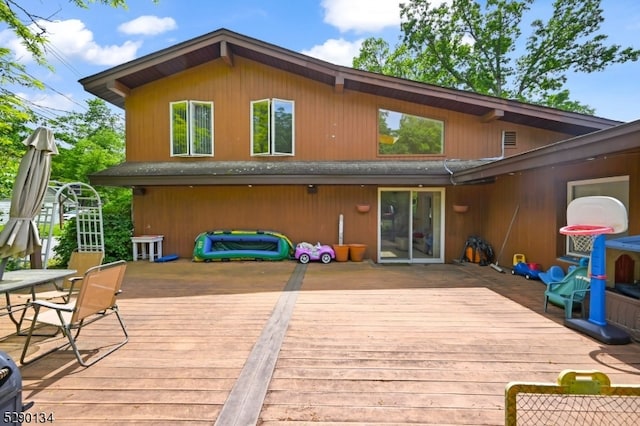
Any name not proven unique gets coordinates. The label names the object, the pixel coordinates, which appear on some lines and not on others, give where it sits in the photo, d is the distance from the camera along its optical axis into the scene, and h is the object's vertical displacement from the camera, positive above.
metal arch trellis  5.13 +0.00
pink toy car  7.53 -1.06
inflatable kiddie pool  7.56 -0.90
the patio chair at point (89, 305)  2.63 -0.86
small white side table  7.79 -0.92
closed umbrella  3.14 +0.12
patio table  2.94 -0.73
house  7.80 +1.84
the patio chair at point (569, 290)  3.71 -0.99
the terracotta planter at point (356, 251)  7.73 -1.01
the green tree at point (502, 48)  15.61 +8.87
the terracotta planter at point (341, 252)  7.65 -1.03
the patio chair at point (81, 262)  4.10 -0.70
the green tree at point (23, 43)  5.01 +2.91
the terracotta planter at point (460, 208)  7.79 +0.05
